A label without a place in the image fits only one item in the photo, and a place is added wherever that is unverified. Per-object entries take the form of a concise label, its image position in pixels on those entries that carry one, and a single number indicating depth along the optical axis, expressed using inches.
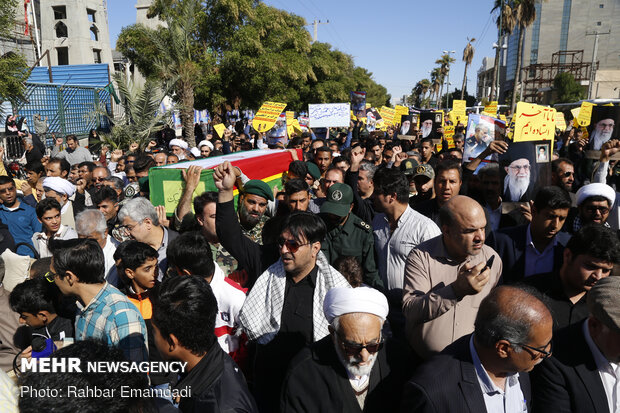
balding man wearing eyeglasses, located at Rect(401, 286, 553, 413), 68.9
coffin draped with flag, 177.3
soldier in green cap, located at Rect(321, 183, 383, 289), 147.9
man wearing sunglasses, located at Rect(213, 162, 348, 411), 99.8
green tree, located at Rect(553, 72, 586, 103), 1836.9
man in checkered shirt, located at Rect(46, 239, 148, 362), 98.5
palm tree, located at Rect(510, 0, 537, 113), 1307.8
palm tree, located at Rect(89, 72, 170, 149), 486.3
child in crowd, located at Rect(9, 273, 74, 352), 115.3
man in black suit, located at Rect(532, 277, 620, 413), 74.5
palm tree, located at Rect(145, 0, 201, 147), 588.7
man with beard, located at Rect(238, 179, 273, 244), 147.9
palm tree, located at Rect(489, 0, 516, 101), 1397.6
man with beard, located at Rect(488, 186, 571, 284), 124.0
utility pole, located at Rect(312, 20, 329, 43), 2260.1
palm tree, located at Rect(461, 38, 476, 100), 2474.2
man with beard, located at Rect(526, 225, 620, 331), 93.8
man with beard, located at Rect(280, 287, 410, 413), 76.8
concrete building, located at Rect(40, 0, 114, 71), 1275.8
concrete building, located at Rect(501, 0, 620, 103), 2815.0
